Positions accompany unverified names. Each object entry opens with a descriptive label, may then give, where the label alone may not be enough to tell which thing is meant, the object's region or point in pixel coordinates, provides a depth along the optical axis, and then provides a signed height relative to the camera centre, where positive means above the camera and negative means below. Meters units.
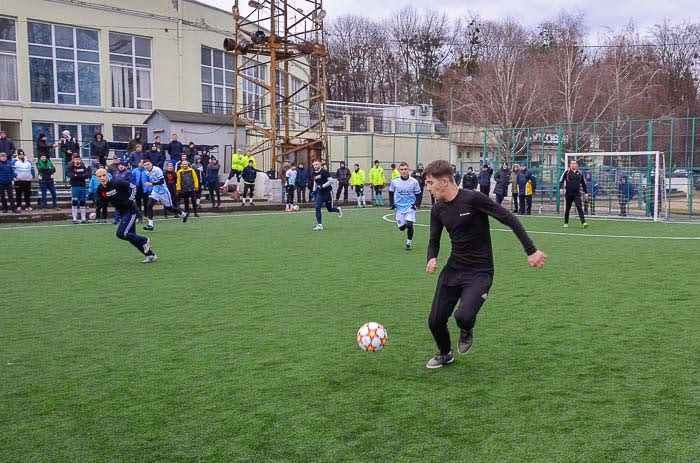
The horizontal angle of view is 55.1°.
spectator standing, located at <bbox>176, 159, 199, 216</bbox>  21.58 +0.15
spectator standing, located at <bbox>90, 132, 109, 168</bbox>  23.50 +1.35
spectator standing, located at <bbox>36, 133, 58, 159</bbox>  22.12 +1.38
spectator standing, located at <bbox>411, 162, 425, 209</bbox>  27.71 +0.23
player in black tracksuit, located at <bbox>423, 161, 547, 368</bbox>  5.70 -0.58
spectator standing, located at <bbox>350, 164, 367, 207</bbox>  30.02 +0.11
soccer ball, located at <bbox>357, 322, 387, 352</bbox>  6.08 -1.39
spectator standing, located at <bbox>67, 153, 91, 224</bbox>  20.03 +0.08
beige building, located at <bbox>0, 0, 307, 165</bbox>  30.16 +6.01
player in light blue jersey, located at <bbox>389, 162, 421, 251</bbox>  14.22 -0.30
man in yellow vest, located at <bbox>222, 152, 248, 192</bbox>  27.91 +0.93
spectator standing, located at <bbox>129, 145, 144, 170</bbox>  22.19 +1.00
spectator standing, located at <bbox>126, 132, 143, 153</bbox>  24.16 +1.58
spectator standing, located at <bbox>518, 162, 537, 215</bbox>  24.88 -0.14
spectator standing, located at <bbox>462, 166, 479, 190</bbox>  26.05 +0.21
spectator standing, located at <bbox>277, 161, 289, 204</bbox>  27.89 +0.28
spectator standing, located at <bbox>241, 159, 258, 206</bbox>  26.73 +0.37
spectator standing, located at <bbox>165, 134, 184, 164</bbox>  25.44 +1.39
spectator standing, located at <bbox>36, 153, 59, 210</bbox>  21.29 +0.38
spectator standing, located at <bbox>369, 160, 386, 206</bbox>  29.97 +0.28
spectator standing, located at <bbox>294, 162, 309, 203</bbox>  28.41 +0.29
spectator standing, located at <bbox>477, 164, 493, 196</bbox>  26.91 +0.26
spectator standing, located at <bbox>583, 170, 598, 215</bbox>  24.41 -0.32
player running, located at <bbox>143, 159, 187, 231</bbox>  19.47 +0.06
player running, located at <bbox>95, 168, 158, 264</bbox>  12.30 -0.35
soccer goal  23.52 -0.13
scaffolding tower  31.70 +6.49
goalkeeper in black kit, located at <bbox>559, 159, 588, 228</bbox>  18.41 -0.03
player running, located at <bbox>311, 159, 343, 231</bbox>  18.14 -0.04
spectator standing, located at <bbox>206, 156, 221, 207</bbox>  24.88 +0.32
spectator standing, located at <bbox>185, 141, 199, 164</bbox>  26.16 +1.33
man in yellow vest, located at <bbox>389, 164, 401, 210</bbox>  28.30 +0.49
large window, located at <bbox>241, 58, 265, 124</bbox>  38.81 +5.54
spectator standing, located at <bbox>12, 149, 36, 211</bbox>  20.95 +0.34
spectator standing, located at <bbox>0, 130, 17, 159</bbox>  21.10 +1.35
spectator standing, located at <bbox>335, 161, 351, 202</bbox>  30.52 +0.34
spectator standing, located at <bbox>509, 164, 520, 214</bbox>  25.25 +0.05
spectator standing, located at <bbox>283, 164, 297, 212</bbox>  26.98 +0.00
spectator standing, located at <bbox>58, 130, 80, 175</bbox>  23.05 +1.43
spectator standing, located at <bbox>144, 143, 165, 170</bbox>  23.61 +1.09
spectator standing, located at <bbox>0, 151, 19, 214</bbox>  20.52 +0.31
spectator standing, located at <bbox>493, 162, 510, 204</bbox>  26.42 +0.17
